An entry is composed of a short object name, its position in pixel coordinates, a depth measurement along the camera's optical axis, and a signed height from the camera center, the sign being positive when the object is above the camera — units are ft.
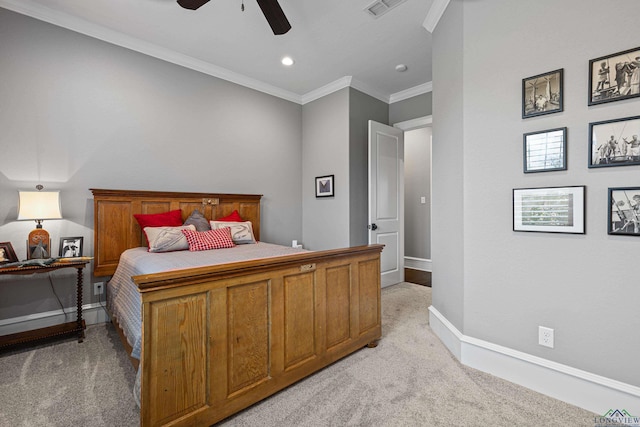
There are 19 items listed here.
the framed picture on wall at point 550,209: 5.41 -0.10
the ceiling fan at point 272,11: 6.69 +4.82
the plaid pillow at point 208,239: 9.28 -1.05
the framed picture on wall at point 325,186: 13.65 +1.03
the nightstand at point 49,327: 7.17 -3.37
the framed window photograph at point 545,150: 5.59 +1.11
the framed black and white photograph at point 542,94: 5.63 +2.27
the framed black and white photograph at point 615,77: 4.90 +2.27
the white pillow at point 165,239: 8.77 -0.97
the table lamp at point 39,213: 7.51 -0.07
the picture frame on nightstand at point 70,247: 8.54 -1.12
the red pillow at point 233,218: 11.85 -0.42
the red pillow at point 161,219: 9.69 -0.37
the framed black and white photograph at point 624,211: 4.89 -0.14
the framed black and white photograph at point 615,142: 4.89 +1.09
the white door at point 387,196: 12.73 +0.48
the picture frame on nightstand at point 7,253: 7.46 -1.14
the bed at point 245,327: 4.24 -2.28
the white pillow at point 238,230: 10.62 -0.87
